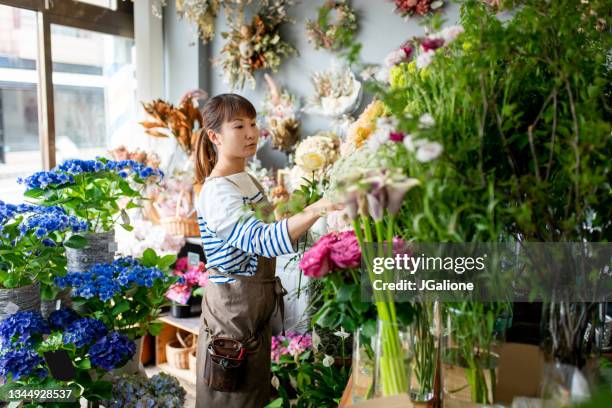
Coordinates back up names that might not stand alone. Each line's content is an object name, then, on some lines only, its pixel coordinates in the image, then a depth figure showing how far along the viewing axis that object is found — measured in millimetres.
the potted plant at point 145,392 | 1566
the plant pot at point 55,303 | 1648
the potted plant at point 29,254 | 1458
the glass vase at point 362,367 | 972
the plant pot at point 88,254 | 1756
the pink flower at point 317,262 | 890
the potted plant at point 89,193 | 1680
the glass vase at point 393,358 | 923
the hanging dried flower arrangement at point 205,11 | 3371
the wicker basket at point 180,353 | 3156
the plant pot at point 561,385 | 822
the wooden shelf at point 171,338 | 3055
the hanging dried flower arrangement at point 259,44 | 3268
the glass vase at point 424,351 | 985
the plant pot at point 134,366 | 1662
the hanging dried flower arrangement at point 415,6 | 2756
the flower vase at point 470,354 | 913
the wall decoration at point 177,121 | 3133
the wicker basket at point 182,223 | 3135
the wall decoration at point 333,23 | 3000
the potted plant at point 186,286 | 2965
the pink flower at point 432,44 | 864
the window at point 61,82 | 3027
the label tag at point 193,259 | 3084
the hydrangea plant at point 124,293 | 1550
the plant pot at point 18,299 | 1447
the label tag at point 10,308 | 1445
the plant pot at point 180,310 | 3126
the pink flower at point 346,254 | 893
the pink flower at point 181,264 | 3141
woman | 1715
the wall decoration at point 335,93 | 2973
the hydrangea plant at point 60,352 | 1354
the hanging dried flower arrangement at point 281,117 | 3123
